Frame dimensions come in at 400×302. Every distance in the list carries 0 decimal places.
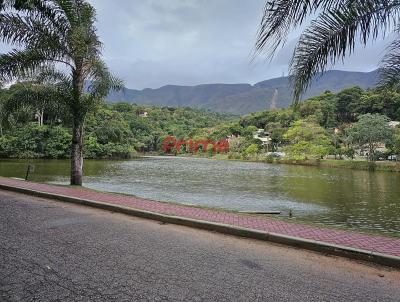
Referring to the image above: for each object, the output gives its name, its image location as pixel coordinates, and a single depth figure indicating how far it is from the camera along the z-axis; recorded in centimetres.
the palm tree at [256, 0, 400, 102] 554
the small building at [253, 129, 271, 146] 9041
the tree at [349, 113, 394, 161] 4953
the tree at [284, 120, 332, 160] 6125
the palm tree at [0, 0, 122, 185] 1227
